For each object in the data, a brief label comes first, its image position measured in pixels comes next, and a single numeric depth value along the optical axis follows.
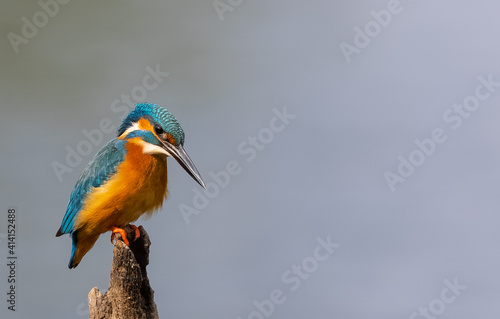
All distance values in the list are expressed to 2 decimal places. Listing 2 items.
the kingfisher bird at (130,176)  6.09
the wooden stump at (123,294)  5.65
